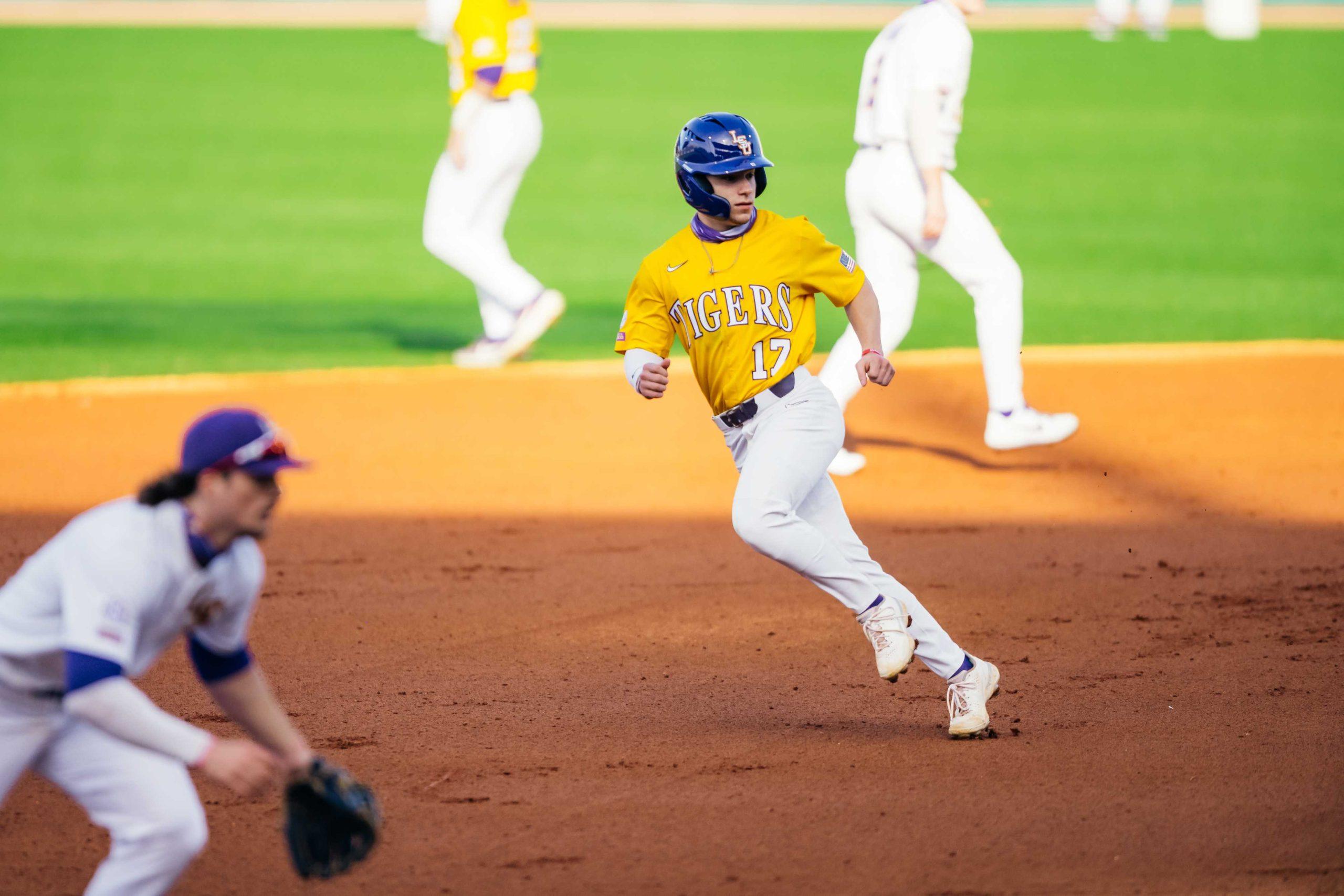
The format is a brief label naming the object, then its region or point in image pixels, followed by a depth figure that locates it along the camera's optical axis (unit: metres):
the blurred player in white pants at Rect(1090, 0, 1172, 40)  67.12
